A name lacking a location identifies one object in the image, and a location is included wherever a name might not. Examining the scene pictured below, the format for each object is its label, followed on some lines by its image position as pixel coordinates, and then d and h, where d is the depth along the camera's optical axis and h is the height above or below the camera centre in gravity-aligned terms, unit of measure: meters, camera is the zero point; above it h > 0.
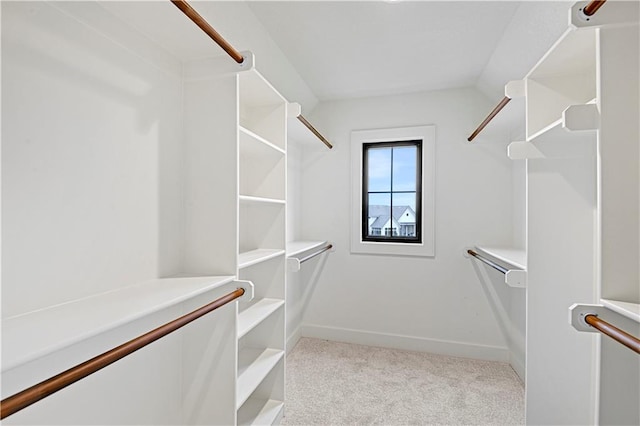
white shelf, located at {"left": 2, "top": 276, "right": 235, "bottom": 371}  0.61 -0.28
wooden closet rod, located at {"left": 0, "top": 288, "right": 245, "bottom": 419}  0.52 -0.34
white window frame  2.62 +0.23
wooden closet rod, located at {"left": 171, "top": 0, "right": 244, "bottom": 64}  0.91 +0.63
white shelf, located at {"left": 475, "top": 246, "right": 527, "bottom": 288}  1.45 -0.27
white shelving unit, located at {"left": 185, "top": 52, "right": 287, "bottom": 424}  1.29 +0.05
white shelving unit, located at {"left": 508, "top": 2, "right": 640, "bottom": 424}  0.89 +0.05
